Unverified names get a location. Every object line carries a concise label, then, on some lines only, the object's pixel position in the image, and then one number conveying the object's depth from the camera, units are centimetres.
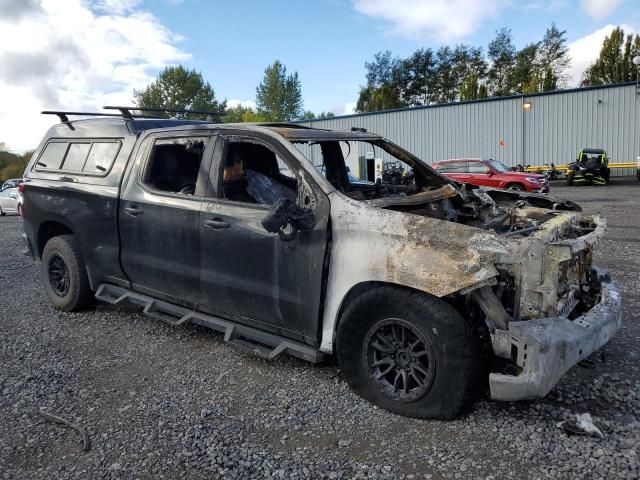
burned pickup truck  284
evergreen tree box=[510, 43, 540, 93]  5416
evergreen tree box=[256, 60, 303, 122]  6875
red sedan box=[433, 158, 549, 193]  1755
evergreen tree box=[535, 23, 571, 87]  5250
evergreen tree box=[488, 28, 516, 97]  5797
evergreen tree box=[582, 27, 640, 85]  4138
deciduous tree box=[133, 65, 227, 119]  7206
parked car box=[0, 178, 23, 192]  2144
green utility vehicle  2158
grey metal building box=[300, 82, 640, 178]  2580
